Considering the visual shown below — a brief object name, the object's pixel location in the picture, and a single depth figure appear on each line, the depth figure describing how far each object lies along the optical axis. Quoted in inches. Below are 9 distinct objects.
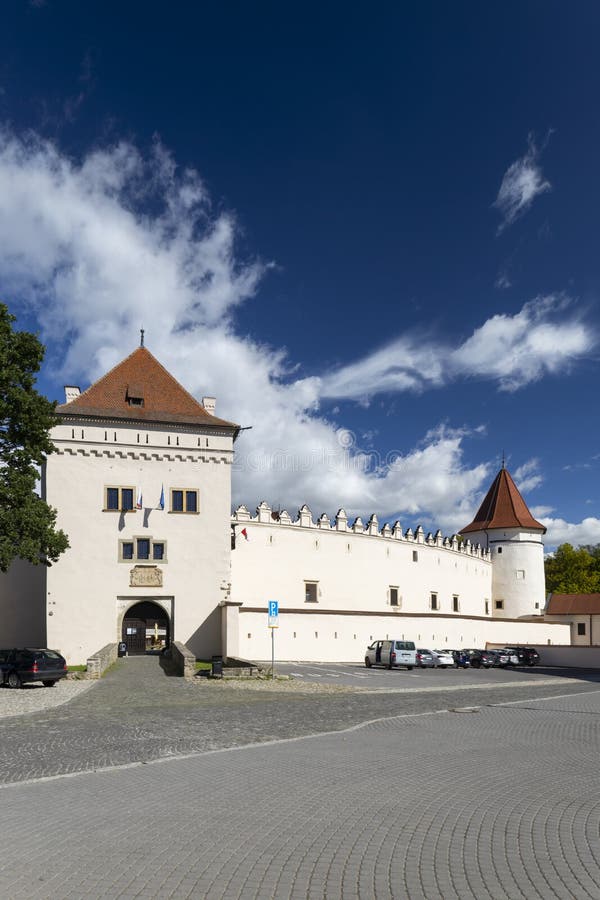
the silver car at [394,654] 1476.4
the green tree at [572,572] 3016.7
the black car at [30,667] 914.7
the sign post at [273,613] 1013.8
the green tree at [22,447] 999.0
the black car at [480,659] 1710.1
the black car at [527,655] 1868.8
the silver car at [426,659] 1568.7
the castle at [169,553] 1444.4
